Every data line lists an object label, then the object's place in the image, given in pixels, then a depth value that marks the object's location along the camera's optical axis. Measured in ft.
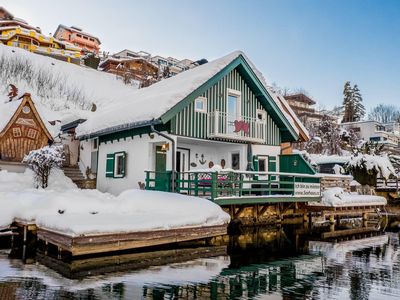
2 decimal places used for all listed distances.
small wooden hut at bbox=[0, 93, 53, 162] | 61.46
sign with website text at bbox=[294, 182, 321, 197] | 55.93
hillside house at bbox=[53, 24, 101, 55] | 270.05
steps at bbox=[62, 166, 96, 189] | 63.67
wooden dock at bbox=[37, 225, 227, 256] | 28.71
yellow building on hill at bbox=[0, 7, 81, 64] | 191.72
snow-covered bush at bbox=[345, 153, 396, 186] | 89.10
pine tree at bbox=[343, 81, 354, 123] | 244.09
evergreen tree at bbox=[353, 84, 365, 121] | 247.09
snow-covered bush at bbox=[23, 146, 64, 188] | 55.94
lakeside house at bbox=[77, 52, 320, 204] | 49.89
